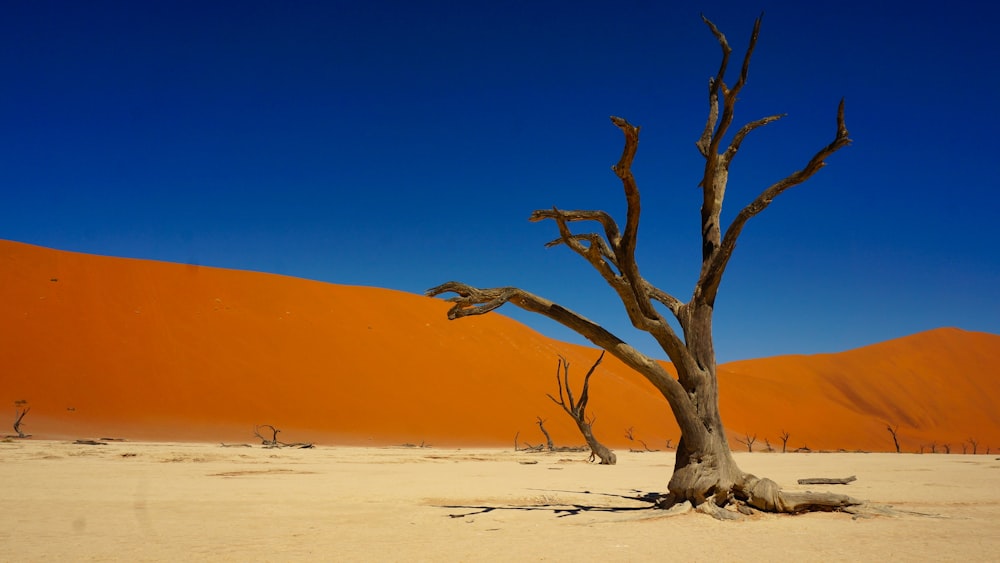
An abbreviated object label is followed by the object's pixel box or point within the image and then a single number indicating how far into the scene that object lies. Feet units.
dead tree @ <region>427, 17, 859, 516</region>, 24.59
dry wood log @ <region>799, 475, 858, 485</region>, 35.07
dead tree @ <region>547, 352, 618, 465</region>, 64.23
